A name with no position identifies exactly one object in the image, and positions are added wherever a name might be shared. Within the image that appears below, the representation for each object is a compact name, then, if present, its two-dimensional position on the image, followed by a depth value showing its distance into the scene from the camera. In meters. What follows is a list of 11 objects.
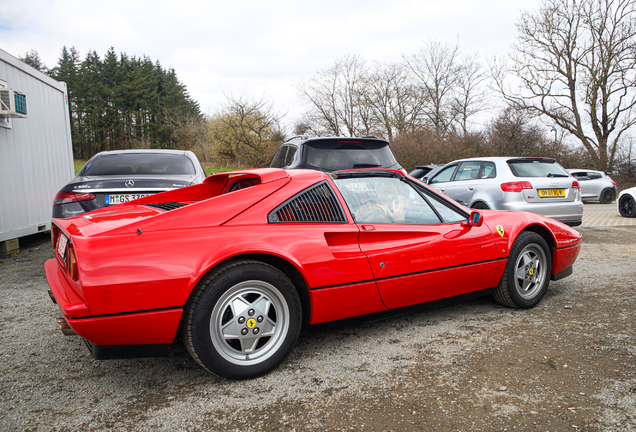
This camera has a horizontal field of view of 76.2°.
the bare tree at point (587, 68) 22.48
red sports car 2.06
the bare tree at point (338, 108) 34.16
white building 6.03
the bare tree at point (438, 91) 31.44
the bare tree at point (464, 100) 30.52
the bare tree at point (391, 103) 31.80
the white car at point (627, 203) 10.61
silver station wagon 6.52
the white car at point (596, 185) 15.73
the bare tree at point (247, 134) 18.56
